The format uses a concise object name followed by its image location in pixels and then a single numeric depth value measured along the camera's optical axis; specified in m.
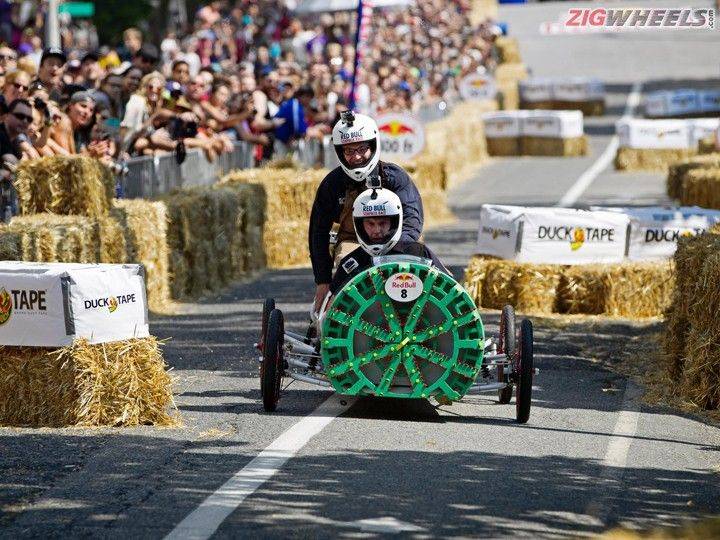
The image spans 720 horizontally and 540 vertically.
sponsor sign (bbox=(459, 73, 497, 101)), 45.06
